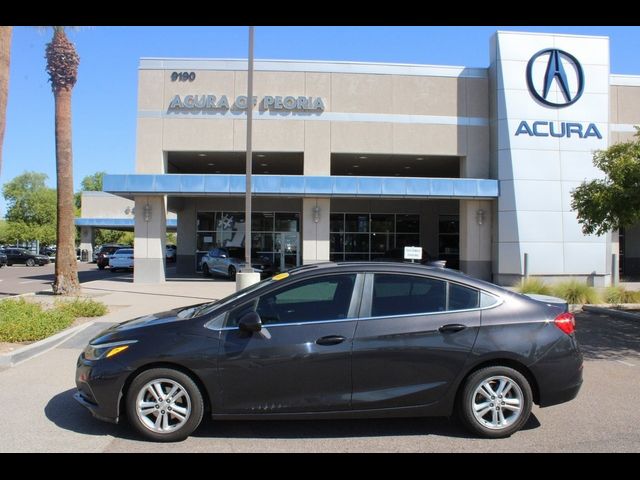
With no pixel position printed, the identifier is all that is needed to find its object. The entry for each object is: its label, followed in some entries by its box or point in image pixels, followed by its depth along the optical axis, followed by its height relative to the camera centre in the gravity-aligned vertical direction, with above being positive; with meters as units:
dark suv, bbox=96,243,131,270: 34.55 -1.16
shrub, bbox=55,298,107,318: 11.06 -1.56
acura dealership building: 20.73 +4.50
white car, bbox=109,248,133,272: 30.50 -1.32
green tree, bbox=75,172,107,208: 91.00 +9.99
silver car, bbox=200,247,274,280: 24.00 -1.11
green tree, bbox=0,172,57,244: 65.69 +3.40
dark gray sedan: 4.39 -1.03
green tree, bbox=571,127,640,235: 9.70 +0.99
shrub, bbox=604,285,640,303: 13.95 -1.45
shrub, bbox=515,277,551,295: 14.75 -1.33
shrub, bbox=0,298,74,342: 8.29 -1.48
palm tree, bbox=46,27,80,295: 15.33 +2.17
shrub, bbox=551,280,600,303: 13.98 -1.39
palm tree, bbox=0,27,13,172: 9.86 +3.25
